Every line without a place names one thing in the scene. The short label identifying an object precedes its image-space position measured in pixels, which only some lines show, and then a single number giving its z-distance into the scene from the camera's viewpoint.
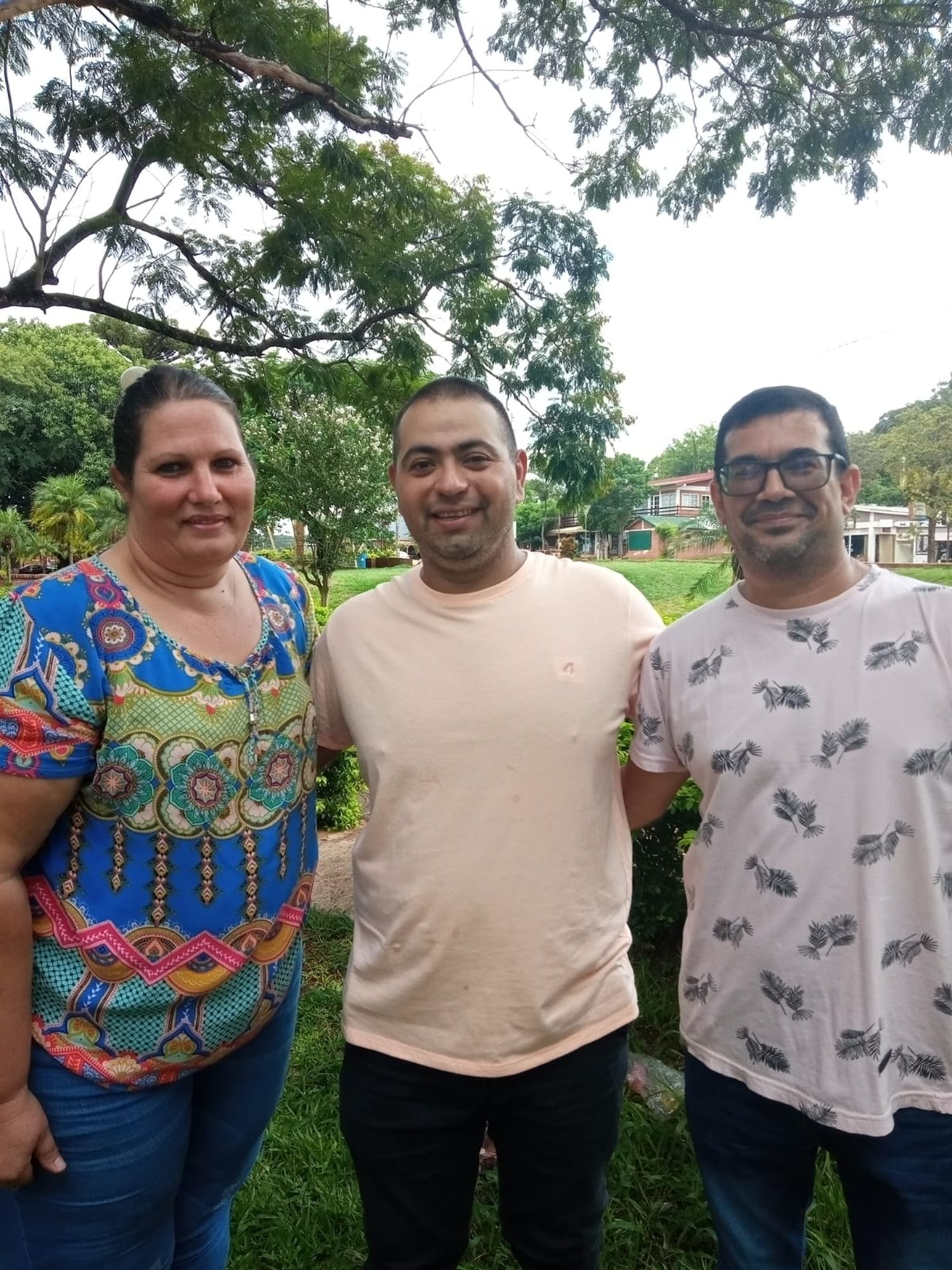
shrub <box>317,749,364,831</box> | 6.39
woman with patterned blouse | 1.45
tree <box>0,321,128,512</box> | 29.91
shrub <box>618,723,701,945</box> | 3.60
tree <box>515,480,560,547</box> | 39.94
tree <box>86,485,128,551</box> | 16.38
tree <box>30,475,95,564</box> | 28.14
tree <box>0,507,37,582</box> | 29.20
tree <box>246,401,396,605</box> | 16.81
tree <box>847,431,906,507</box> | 27.53
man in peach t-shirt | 1.70
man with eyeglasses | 1.47
